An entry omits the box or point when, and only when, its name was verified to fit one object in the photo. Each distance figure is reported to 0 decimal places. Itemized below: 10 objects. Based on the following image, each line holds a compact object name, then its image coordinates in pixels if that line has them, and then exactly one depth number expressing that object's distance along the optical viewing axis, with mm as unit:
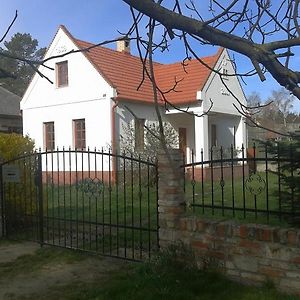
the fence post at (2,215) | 8320
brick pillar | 5750
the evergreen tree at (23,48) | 51253
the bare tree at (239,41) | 1653
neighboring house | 26688
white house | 18844
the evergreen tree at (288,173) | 5075
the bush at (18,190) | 8664
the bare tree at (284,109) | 48644
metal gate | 7098
